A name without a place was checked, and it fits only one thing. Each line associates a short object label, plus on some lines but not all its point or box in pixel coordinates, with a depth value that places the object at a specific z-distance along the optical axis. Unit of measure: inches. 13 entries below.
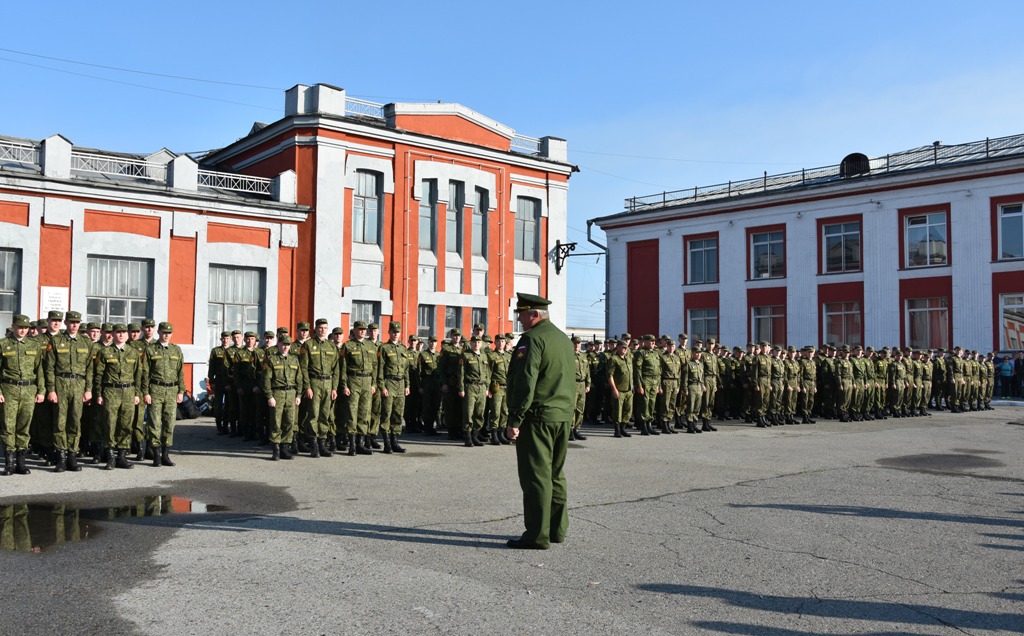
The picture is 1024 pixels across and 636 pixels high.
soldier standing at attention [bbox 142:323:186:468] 458.3
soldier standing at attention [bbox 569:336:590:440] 640.4
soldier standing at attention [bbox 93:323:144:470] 452.8
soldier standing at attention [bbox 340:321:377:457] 521.7
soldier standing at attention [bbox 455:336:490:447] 573.6
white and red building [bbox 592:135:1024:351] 1228.5
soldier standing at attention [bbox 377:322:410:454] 537.0
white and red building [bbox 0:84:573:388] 780.6
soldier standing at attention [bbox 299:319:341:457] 508.4
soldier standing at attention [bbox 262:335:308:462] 489.1
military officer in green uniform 264.2
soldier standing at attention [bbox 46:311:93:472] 437.1
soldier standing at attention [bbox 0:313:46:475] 414.6
